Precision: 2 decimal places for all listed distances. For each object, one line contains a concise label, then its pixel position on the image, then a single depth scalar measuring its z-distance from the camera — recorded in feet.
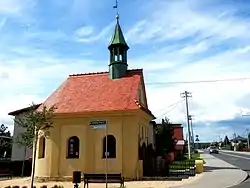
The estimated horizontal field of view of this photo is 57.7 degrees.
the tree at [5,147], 116.92
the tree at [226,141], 363.17
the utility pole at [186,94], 106.57
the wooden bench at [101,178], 42.13
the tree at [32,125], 38.58
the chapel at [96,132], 52.48
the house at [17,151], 84.83
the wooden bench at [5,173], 65.82
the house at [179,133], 151.11
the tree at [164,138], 84.06
